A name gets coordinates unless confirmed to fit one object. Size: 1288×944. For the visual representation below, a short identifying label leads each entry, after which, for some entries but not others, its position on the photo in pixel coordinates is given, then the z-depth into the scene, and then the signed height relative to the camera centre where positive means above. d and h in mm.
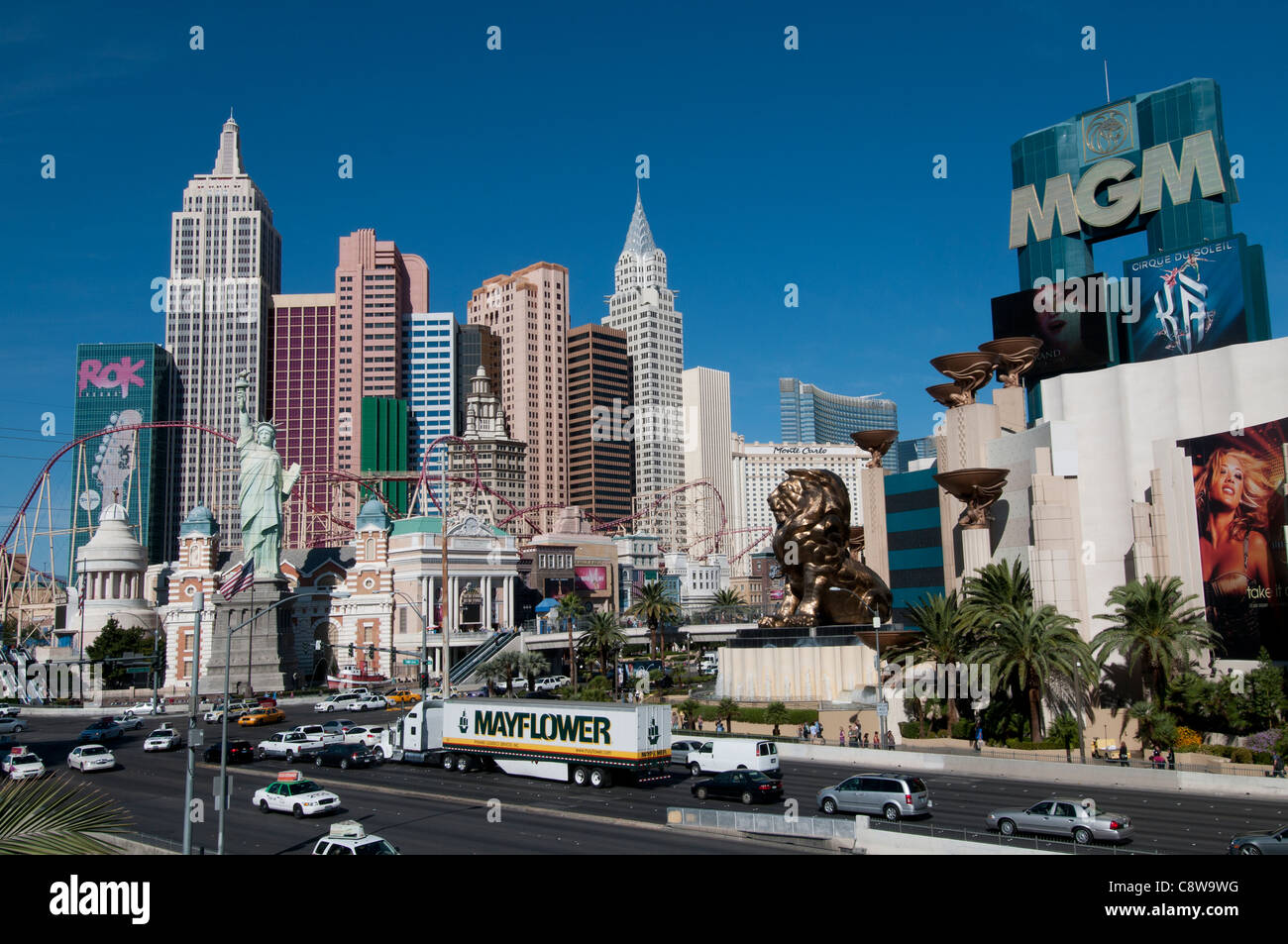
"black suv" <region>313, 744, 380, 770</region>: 41594 -6714
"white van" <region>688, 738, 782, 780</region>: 37125 -6499
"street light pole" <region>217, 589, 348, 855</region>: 23375 -4522
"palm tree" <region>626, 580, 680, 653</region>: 87188 -1596
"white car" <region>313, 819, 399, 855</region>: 21781 -5491
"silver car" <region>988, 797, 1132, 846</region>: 24844 -6363
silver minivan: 28391 -6334
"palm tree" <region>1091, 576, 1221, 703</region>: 40091 -2448
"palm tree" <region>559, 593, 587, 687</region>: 80588 -1362
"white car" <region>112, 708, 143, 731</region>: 59356 -7186
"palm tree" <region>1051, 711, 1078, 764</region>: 41922 -6578
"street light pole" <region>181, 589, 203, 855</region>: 21922 -3664
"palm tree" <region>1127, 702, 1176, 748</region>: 38844 -6168
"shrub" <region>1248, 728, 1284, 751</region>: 36312 -6278
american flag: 73938 +1535
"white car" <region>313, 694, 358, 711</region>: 67188 -7259
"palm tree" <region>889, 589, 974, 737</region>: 45531 -2526
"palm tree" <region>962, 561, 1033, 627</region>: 43938 -670
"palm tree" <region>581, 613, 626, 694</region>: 73125 -3494
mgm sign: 80375 +34050
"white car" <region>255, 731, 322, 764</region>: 44406 -6701
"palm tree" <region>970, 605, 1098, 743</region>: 40500 -3109
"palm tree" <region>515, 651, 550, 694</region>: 77000 -5847
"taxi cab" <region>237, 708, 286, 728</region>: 59119 -7123
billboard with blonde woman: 39219 +1382
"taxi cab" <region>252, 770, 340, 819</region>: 30844 -6305
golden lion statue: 52969 +1410
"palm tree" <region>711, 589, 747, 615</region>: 102956 -1648
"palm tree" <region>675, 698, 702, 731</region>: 53531 -6809
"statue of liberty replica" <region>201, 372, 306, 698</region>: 81562 +847
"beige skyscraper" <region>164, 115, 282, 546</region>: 175000 +51330
